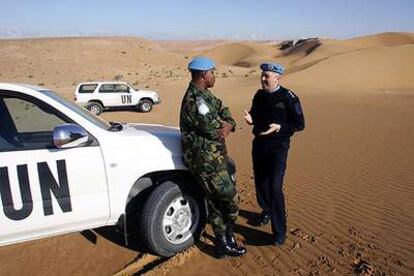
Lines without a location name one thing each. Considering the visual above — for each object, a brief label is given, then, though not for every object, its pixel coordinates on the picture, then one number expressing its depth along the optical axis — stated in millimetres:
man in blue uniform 5020
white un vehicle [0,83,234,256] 4020
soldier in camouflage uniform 4344
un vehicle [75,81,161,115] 20719
